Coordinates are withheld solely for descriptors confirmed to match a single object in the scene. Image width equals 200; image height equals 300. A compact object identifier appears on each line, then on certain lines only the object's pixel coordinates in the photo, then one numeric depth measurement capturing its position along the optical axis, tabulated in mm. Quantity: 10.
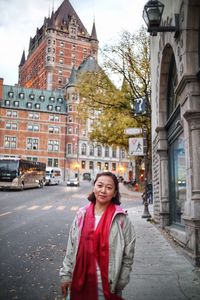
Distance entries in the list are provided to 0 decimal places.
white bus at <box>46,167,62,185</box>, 39106
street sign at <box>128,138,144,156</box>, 10651
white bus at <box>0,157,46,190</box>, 24152
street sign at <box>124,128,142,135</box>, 10148
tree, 19993
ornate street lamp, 5453
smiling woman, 2072
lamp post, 10968
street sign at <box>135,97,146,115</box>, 10447
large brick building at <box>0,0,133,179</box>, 59264
